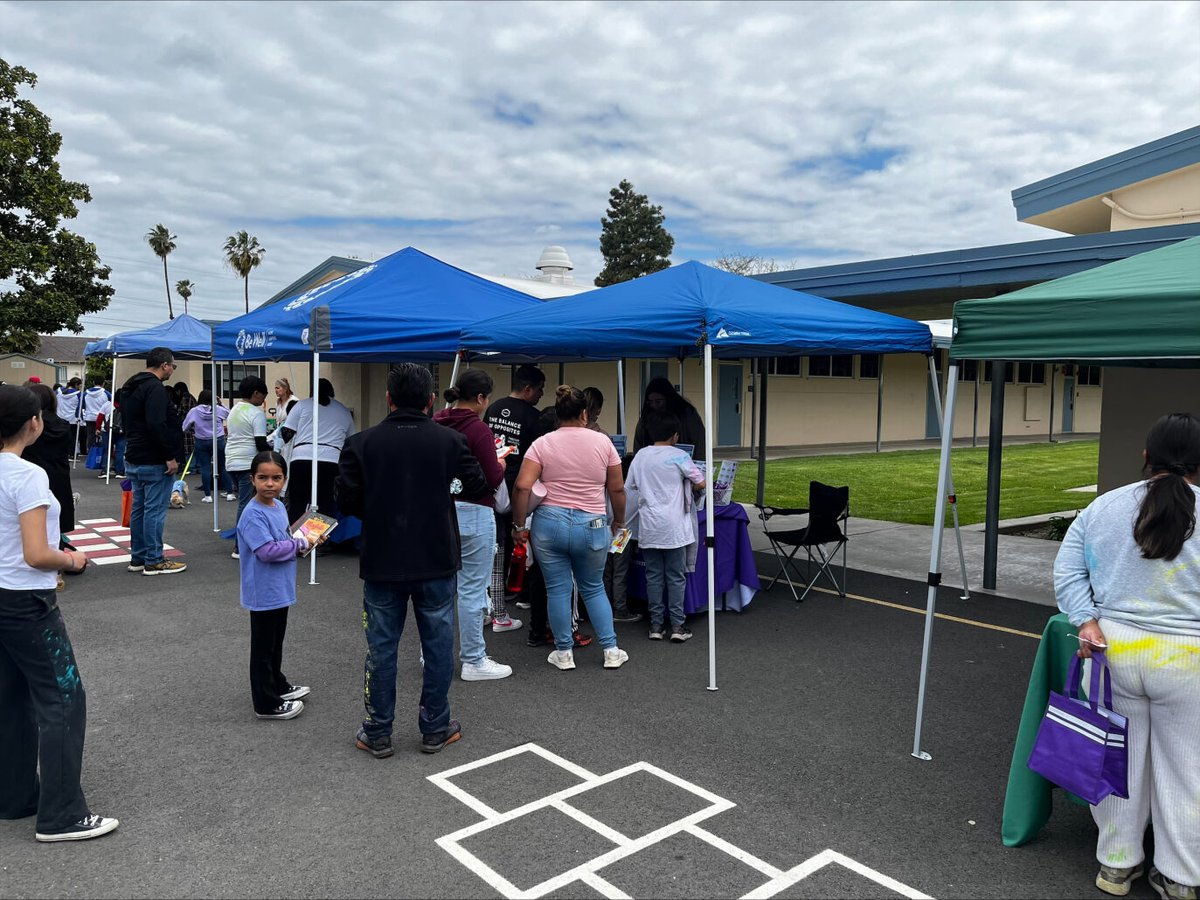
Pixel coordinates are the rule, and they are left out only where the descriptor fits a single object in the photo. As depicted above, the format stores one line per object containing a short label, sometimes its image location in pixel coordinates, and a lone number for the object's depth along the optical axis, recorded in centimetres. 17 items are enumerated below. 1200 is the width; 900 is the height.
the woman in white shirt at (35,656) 286
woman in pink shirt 481
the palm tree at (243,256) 6081
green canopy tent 311
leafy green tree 2041
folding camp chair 655
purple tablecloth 604
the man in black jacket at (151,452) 718
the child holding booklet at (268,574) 401
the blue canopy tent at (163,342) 1419
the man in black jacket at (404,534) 366
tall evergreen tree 4584
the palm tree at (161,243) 6350
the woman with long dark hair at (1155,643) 265
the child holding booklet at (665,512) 548
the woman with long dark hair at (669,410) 611
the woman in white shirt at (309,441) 773
